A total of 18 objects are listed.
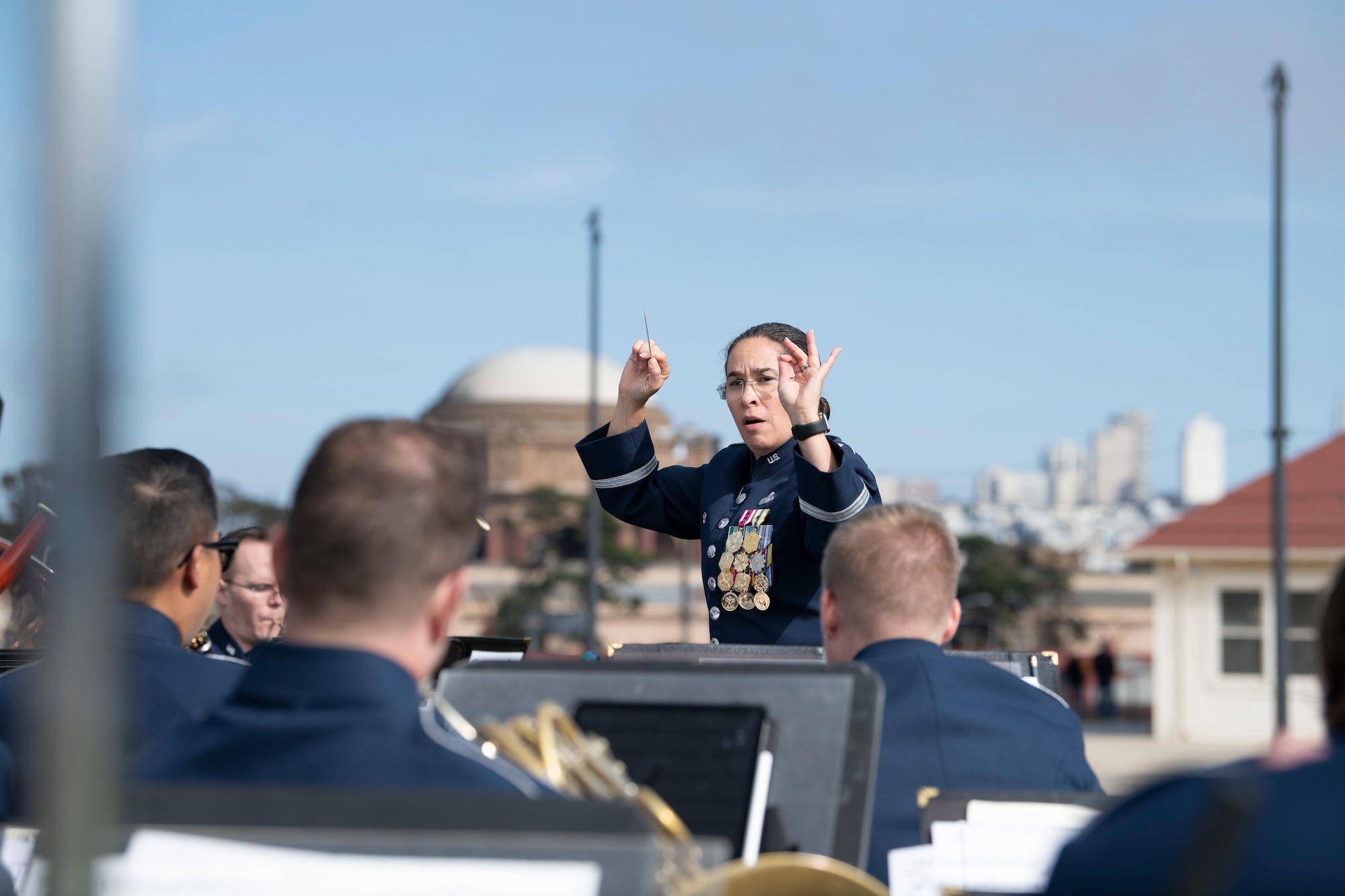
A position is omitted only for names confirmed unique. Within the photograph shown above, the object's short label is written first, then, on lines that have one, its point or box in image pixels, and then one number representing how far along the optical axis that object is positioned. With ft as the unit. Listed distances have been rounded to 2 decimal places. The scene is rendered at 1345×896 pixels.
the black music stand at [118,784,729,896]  9.79
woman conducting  27.14
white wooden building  175.42
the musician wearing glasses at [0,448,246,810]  19.21
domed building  451.94
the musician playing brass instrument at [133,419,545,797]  12.01
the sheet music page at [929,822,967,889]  15.47
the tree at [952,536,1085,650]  295.28
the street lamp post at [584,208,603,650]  164.76
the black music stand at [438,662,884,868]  14.12
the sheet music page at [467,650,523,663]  26.89
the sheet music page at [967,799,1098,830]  15.67
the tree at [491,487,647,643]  306.55
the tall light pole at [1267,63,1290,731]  111.24
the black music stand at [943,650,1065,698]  23.91
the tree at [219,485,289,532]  268.82
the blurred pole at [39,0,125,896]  8.51
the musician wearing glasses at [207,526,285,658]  35.53
